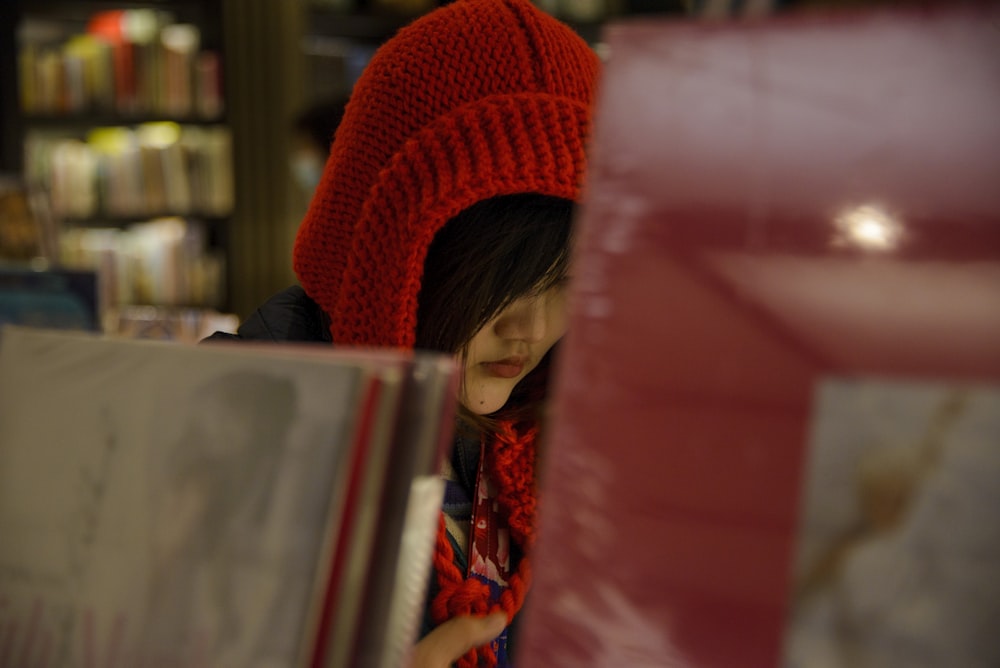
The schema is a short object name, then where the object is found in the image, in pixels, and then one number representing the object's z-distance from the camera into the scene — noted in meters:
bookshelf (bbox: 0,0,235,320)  3.42
